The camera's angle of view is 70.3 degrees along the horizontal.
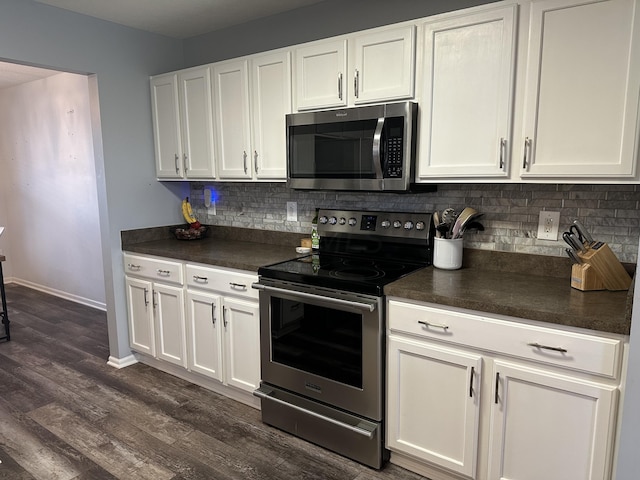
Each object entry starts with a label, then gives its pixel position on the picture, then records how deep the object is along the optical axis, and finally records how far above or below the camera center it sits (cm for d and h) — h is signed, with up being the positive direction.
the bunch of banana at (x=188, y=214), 358 -26
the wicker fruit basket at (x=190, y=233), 343 -39
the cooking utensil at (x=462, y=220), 225 -20
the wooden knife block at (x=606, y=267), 185 -36
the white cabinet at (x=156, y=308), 298 -87
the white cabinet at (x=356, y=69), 219 +57
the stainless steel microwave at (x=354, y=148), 220 +17
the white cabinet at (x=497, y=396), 162 -85
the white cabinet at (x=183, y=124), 306 +40
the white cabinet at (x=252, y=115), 267 +41
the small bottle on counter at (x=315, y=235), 284 -34
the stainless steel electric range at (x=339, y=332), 211 -75
